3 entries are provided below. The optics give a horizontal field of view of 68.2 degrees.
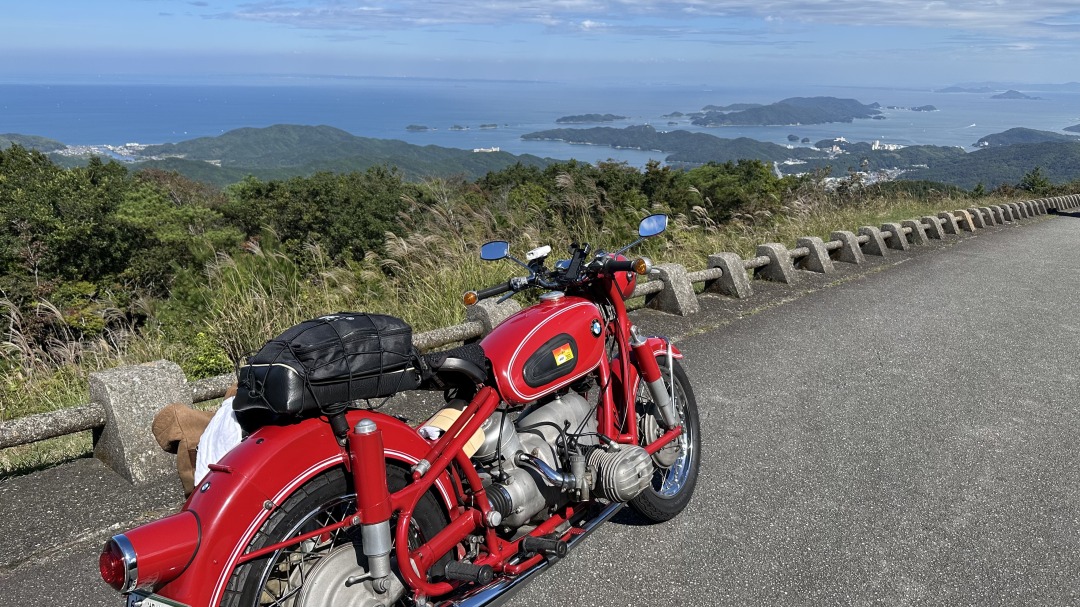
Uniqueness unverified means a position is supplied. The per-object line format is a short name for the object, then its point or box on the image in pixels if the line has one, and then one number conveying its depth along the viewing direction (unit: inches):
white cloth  103.6
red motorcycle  86.7
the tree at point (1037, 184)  1346.2
